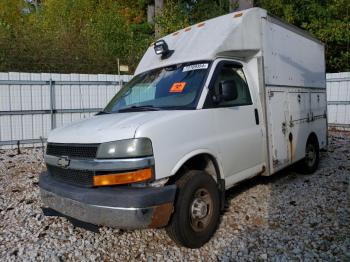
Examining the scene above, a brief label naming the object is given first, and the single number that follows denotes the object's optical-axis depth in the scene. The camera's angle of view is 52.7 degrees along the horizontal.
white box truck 3.34
